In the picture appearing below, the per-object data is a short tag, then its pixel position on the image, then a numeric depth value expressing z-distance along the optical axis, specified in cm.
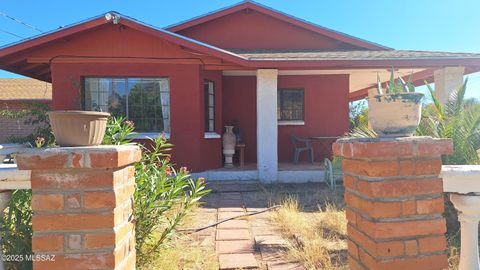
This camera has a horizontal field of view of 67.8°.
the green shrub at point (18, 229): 257
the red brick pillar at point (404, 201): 179
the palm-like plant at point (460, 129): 381
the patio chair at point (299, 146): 958
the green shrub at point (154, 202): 296
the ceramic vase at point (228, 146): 908
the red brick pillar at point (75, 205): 165
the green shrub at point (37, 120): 805
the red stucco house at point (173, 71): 750
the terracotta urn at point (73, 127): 178
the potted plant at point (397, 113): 188
